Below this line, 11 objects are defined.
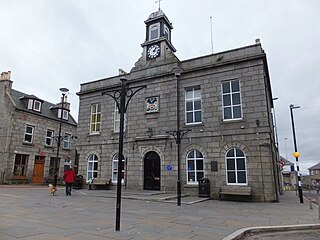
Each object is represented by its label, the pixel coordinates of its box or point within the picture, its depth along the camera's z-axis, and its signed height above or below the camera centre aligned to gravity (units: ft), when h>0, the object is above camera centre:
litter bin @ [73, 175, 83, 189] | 63.36 -2.41
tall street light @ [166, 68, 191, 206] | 37.23 +2.00
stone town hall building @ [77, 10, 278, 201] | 47.34 +11.01
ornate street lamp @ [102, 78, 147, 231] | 20.88 +2.20
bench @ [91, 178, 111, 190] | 59.85 -2.23
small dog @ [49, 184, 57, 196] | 47.76 -2.97
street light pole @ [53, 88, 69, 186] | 57.25 +18.69
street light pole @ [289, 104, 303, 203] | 44.24 +4.09
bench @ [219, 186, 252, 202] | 44.19 -2.83
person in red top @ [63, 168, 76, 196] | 49.89 -0.94
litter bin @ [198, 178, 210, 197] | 48.06 -2.39
